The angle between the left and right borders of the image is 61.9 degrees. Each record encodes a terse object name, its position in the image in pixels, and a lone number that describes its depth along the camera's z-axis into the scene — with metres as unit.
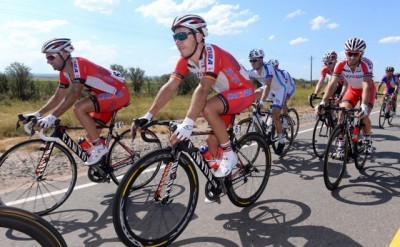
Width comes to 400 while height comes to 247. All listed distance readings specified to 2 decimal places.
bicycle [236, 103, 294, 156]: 6.59
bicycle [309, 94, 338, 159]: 7.06
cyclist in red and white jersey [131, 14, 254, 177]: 3.43
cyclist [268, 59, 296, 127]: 8.61
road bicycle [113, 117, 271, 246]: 3.00
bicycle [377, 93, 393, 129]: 11.73
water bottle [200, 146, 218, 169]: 3.70
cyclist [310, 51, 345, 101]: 9.08
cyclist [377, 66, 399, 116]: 12.51
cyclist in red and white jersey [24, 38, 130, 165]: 4.47
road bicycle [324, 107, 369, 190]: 4.80
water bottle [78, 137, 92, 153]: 4.64
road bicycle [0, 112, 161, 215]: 4.29
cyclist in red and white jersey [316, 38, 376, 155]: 5.45
